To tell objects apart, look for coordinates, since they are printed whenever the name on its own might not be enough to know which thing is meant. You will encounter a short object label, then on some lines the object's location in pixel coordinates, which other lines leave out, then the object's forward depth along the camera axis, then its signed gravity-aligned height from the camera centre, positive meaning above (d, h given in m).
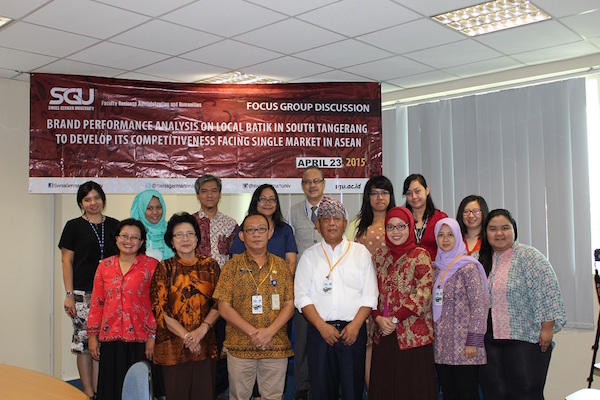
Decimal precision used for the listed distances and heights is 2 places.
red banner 5.21 +0.92
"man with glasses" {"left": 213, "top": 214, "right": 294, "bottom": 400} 3.41 -0.53
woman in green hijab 4.19 +0.07
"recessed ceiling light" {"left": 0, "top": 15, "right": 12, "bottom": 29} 3.89 +1.44
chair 2.20 -0.61
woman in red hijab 3.29 -0.59
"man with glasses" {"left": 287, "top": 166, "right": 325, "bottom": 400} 4.25 -0.05
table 2.33 -0.68
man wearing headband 3.44 -0.53
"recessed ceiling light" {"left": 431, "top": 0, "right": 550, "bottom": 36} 3.90 +1.47
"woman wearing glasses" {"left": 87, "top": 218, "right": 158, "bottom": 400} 3.60 -0.56
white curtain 4.91 +0.56
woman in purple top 3.29 -0.56
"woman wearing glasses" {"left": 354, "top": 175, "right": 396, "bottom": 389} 3.86 +0.07
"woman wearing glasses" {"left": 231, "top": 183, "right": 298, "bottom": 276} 4.00 -0.02
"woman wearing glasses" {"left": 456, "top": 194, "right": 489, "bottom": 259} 3.81 +0.01
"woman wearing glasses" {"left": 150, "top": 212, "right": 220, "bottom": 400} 3.42 -0.57
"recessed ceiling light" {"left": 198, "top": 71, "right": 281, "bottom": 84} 5.49 +1.46
